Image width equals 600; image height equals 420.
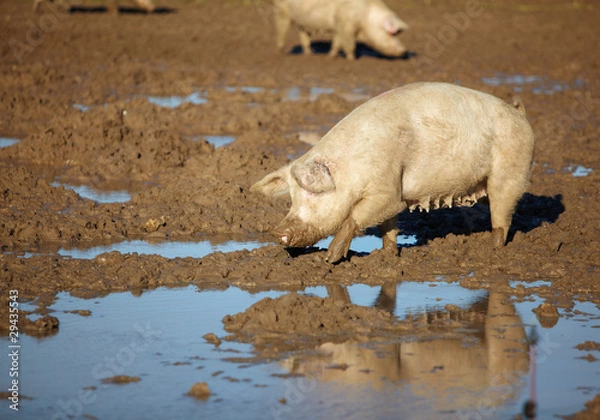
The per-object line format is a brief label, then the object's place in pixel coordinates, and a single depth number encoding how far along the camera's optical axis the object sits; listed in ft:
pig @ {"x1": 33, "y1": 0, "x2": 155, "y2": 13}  169.13
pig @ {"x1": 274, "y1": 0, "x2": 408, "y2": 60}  131.75
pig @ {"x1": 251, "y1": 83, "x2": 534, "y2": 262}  48.55
